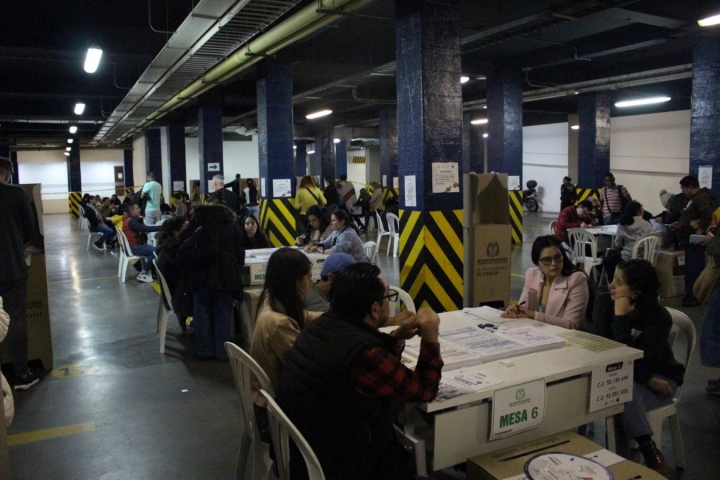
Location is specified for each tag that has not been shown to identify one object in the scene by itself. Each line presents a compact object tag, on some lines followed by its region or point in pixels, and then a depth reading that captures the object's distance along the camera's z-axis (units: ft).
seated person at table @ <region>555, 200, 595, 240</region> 23.24
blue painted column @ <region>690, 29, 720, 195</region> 23.65
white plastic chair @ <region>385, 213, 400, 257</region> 31.65
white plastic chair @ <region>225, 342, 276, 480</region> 7.38
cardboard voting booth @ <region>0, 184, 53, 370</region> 13.83
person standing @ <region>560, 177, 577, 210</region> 35.34
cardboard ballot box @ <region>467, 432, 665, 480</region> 5.87
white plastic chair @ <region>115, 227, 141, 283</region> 26.30
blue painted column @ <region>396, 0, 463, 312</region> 16.49
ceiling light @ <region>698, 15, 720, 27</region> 20.07
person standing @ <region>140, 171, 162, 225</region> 35.63
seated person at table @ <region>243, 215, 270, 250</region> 20.00
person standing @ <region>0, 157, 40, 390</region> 12.30
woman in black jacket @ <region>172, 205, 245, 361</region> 14.25
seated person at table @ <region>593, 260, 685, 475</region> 7.92
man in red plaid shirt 5.65
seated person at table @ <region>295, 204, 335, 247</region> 19.08
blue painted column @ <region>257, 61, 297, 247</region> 27.86
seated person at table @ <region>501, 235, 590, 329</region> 9.60
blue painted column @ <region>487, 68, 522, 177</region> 34.65
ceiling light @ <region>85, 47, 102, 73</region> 23.16
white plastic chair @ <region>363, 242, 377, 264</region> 21.12
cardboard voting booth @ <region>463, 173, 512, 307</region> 16.10
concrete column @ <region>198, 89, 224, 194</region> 40.34
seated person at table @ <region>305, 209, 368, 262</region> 16.56
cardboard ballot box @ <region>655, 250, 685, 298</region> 21.18
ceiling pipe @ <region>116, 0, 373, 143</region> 17.38
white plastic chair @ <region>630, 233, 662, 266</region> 19.72
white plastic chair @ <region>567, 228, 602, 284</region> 22.00
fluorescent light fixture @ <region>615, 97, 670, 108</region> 45.65
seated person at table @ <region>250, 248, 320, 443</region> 7.38
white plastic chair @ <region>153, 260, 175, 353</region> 15.53
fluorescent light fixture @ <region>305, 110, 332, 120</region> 46.32
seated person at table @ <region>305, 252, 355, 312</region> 10.77
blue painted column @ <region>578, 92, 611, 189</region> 43.01
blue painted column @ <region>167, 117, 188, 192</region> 53.72
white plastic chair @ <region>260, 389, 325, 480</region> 5.60
